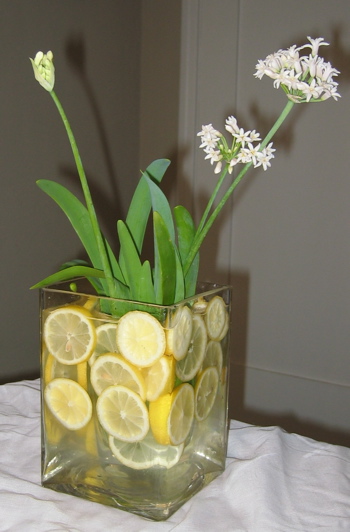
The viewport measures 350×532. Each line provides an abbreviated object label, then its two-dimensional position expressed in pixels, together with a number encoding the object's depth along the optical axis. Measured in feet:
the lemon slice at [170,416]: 1.95
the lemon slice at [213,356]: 2.20
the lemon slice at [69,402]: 2.08
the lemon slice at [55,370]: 2.12
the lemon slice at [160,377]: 1.92
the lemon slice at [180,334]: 1.91
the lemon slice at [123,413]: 1.95
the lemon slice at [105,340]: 2.00
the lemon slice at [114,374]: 1.95
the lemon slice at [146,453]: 1.99
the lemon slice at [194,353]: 2.02
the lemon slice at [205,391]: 2.16
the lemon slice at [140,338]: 1.91
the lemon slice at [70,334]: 2.05
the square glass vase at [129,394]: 1.94
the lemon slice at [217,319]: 2.18
